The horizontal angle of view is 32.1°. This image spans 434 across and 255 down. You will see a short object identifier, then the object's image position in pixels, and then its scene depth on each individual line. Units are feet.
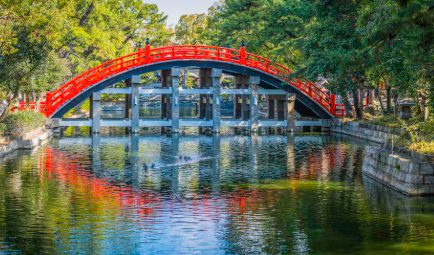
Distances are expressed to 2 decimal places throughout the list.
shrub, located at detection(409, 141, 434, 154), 88.07
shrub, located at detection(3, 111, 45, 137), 138.92
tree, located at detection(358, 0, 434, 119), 65.36
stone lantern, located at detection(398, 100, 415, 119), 151.70
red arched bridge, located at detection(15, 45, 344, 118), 174.29
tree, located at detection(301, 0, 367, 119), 146.92
